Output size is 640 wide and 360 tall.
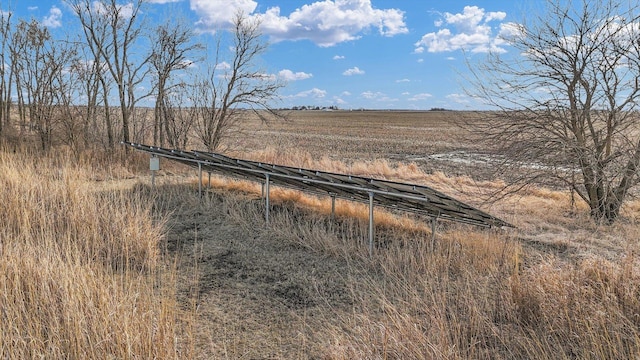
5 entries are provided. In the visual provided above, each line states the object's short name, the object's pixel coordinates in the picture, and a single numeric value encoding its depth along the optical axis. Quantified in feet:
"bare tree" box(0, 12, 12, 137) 59.14
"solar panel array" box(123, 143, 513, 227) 17.63
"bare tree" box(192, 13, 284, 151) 54.60
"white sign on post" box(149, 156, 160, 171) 32.30
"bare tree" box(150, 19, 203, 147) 52.13
